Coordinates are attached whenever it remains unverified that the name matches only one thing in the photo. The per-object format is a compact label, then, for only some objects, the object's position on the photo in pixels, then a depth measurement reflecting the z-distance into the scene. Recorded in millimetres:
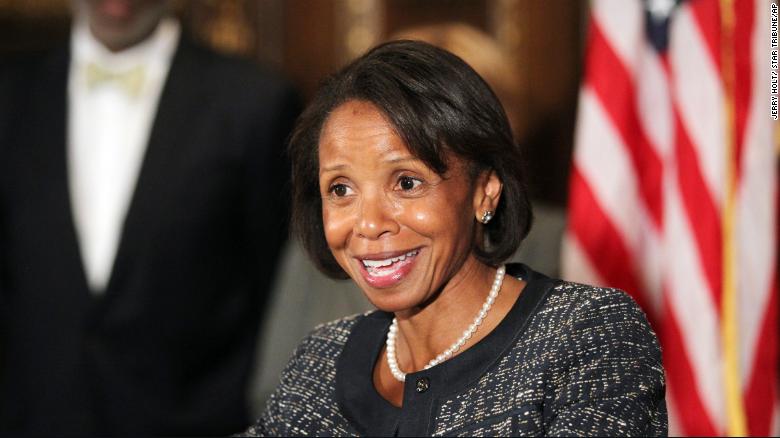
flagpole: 5836
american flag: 5934
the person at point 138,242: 7215
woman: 3676
